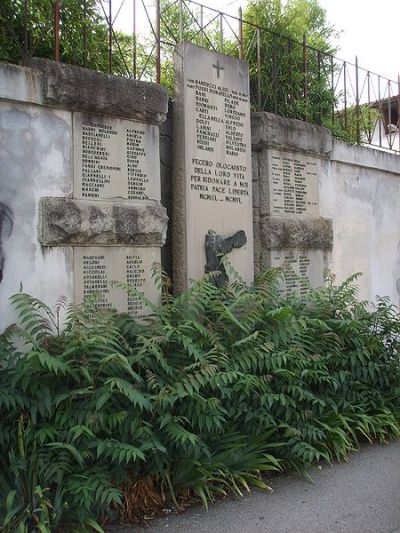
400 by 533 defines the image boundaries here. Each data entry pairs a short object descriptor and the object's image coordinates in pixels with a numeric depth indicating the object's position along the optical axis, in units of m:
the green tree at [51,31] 4.87
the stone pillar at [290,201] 5.64
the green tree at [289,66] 6.77
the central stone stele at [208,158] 4.90
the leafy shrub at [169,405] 3.14
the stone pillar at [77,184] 3.96
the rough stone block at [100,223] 4.06
